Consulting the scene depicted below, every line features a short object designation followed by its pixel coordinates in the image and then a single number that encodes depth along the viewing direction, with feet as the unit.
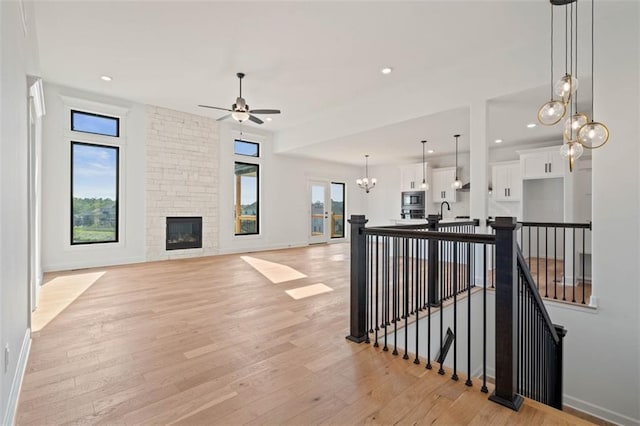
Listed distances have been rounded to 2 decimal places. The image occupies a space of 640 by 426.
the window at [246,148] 26.35
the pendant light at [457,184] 27.07
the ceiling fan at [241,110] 16.31
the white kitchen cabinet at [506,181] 24.38
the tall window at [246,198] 26.56
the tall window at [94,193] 19.07
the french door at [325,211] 32.14
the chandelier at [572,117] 9.01
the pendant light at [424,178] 29.14
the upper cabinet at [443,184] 29.63
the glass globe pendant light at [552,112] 9.26
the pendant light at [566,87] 8.82
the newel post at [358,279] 8.43
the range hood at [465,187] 28.59
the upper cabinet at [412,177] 31.24
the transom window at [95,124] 19.01
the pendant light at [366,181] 31.85
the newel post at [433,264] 11.01
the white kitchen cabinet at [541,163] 20.61
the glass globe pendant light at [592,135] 9.09
